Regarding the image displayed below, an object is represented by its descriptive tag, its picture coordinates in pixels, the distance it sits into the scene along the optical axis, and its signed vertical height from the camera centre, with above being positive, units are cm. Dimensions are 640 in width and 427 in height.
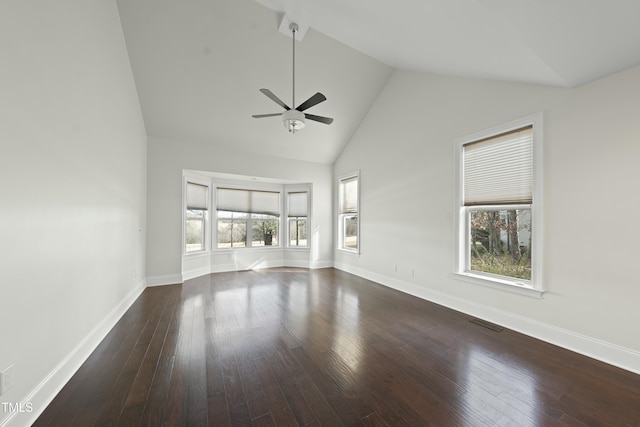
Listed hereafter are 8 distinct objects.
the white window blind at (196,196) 533 +39
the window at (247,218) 609 -12
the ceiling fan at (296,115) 305 +131
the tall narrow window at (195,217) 531 -8
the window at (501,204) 280 +11
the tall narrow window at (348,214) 583 -2
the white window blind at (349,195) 587 +45
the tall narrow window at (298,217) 667 -11
